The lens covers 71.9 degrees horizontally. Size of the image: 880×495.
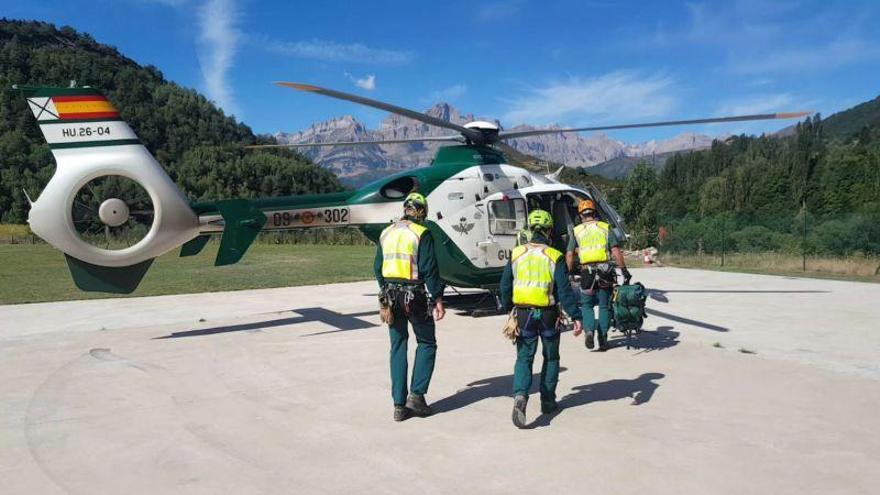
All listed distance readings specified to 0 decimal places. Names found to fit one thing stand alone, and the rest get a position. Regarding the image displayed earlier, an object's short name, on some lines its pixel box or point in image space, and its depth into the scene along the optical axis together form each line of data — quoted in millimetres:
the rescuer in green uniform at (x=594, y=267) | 8539
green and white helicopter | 8977
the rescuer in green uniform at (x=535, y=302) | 5500
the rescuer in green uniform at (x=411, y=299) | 5762
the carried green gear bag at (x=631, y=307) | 8523
